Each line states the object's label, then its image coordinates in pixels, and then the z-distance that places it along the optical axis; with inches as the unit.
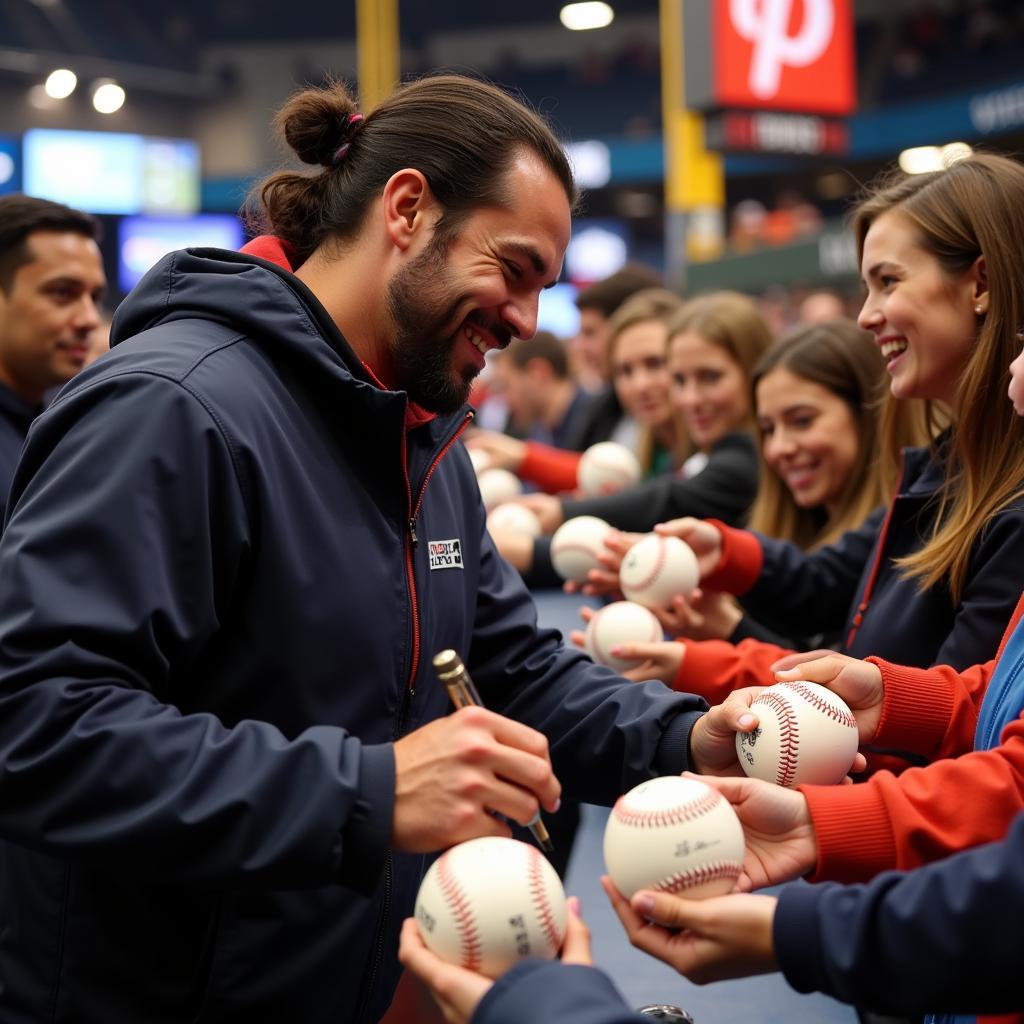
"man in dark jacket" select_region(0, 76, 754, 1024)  52.4
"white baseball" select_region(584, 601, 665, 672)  109.8
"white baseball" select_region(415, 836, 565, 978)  51.8
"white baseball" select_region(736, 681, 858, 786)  70.2
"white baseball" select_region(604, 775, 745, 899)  57.2
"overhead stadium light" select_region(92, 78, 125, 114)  893.2
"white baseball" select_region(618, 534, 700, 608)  118.4
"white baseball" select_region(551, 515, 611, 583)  143.3
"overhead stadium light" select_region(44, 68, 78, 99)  852.0
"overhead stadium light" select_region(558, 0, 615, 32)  994.1
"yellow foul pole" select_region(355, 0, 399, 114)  557.3
